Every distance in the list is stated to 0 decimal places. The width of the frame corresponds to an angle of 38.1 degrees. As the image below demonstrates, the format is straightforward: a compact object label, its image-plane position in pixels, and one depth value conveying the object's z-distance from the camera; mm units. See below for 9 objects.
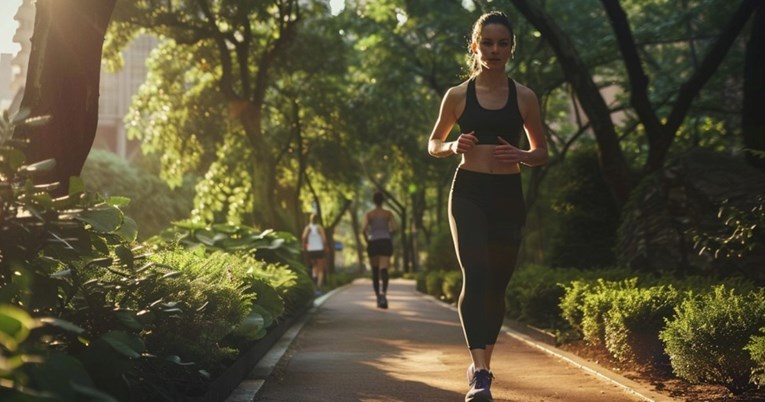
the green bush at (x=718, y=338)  6656
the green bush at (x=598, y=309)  8944
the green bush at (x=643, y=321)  8156
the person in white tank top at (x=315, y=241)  23547
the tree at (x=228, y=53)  24016
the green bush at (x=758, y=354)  6074
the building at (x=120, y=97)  93312
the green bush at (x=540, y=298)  12508
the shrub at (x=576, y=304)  10086
